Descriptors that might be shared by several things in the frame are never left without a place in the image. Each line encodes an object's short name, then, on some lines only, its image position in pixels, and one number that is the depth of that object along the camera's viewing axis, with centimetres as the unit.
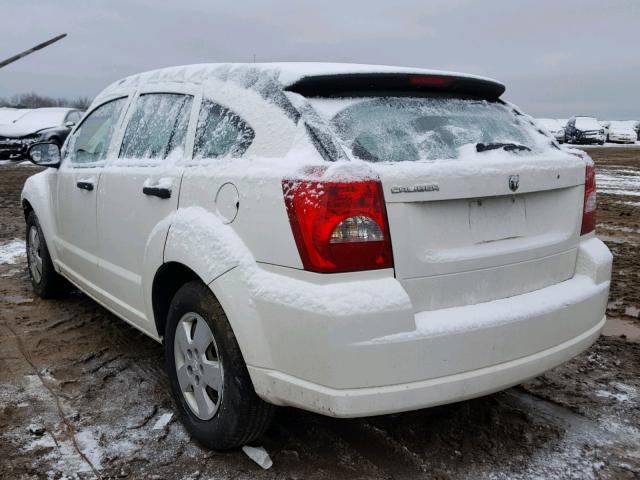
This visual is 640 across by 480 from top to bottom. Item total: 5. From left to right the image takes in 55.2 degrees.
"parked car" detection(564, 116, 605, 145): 3553
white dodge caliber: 215
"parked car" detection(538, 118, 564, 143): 3883
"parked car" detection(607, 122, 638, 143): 3809
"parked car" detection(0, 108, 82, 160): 1758
